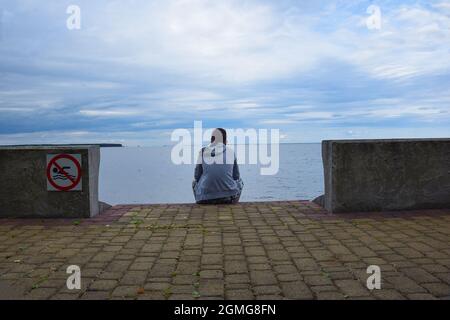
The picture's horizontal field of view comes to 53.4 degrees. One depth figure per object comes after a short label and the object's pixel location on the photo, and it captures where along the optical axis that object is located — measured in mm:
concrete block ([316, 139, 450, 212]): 7801
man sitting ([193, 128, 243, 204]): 9023
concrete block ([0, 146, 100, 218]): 7688
